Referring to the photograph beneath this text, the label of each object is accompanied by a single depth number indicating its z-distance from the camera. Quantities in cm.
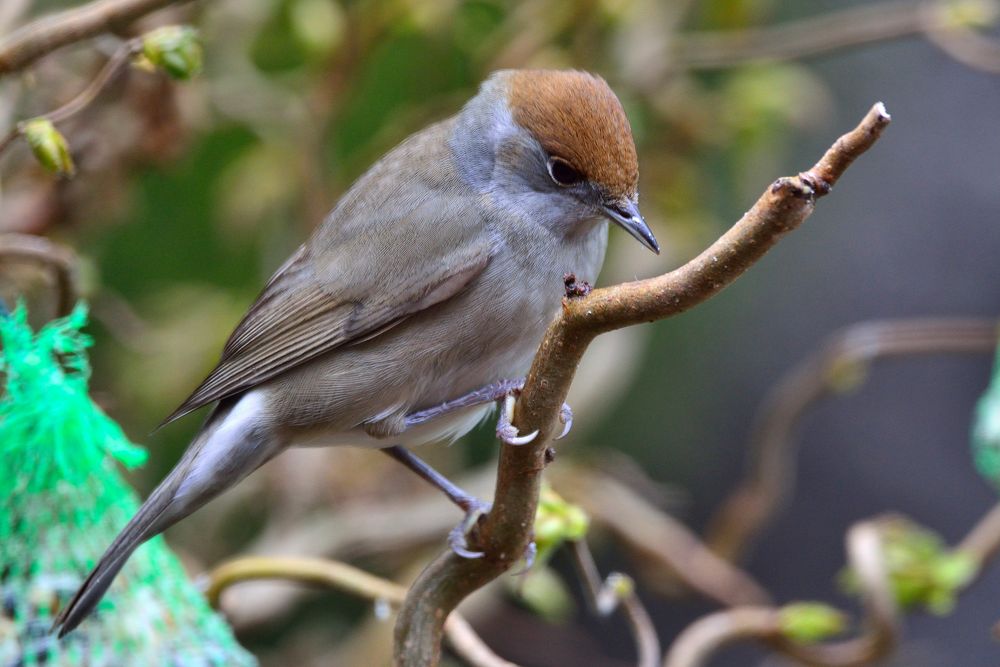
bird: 577
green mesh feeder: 472
